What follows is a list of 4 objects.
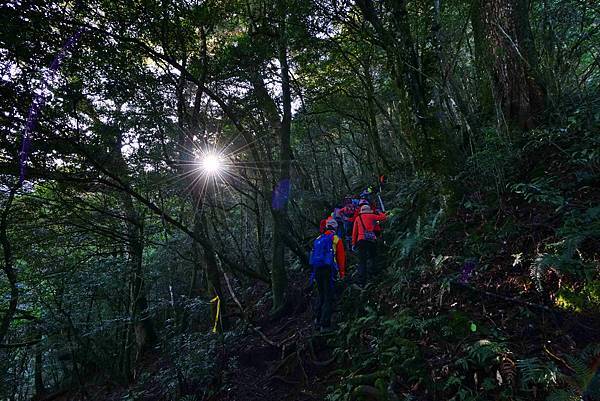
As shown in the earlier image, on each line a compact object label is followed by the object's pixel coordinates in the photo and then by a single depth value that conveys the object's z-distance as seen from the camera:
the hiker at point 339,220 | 11.66
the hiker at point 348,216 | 11.35
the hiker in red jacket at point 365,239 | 8.42
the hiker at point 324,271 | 7.66
